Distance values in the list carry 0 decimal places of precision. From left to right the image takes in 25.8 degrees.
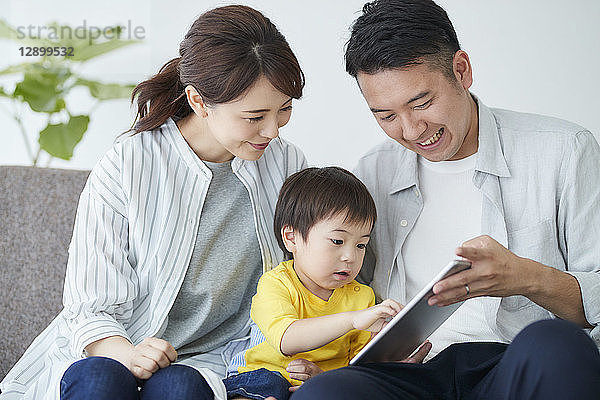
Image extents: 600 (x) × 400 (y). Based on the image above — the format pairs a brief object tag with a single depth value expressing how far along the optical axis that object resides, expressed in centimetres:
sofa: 206
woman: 179
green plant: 250
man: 167
